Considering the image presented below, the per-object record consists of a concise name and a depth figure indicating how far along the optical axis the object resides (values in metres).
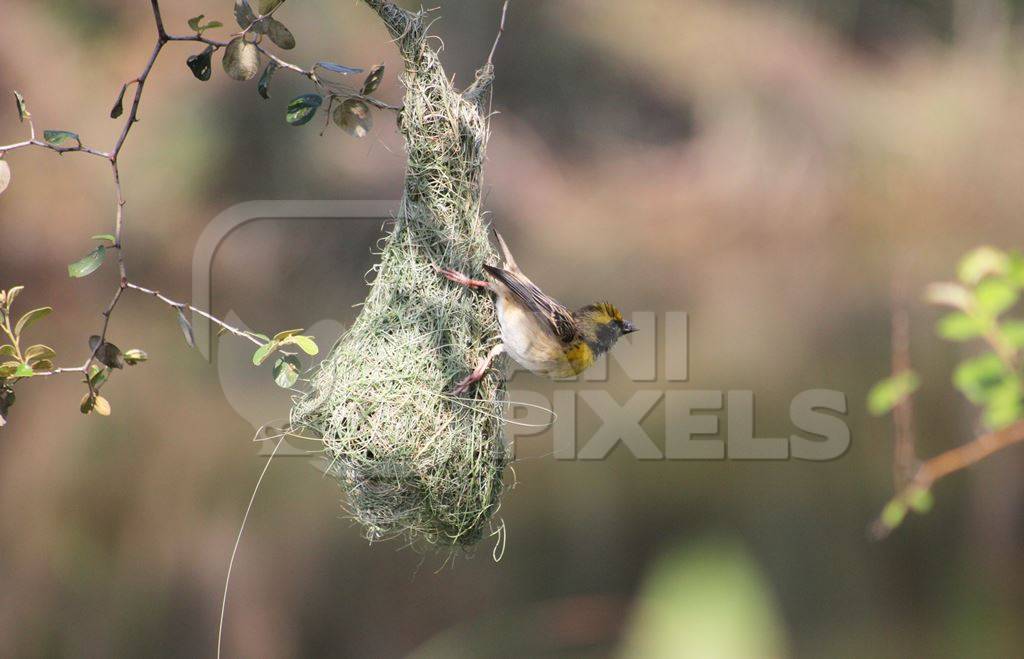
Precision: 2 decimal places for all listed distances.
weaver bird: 5.75
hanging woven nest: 5.65
